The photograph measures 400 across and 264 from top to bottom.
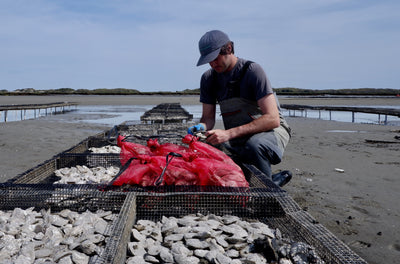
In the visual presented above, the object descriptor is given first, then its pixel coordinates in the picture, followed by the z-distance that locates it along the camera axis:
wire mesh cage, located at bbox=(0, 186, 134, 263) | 2.22
